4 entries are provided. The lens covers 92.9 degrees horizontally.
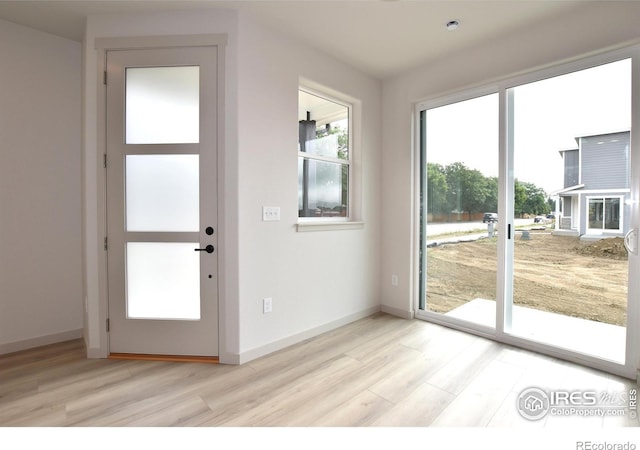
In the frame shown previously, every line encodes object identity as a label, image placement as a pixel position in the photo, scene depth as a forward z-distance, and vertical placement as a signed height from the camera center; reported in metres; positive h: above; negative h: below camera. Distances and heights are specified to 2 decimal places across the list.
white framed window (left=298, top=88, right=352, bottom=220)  3.11 +0.67
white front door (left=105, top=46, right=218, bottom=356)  2.48 +0.11
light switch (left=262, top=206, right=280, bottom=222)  2.63 +0.05
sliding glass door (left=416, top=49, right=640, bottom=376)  2.34 +0.08
